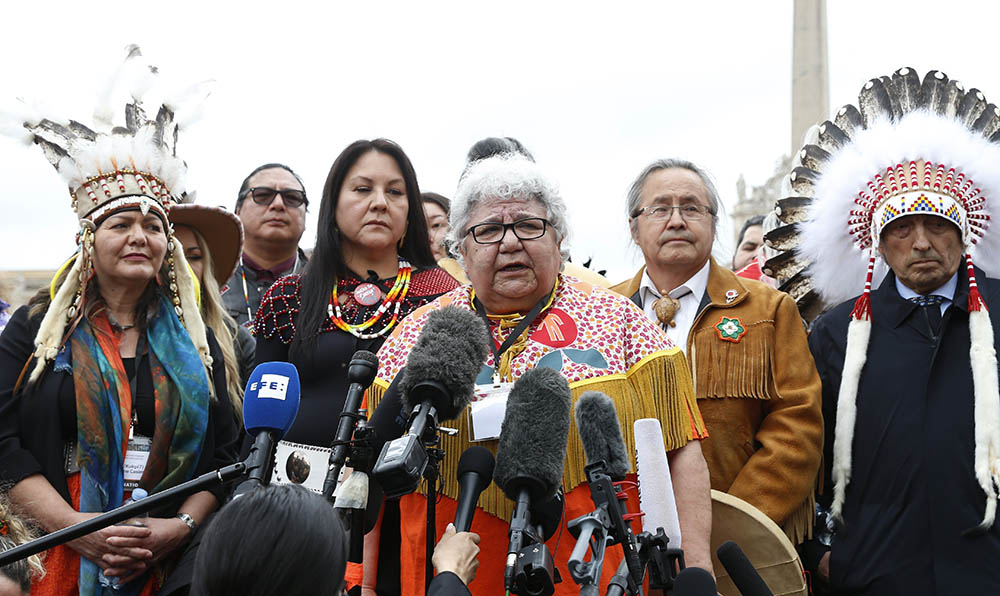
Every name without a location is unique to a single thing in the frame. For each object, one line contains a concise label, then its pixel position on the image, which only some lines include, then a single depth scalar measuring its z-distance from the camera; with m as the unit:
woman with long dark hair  4.06
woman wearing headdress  3.52
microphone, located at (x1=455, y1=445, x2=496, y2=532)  2.33
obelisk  18.25
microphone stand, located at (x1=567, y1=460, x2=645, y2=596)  2.03
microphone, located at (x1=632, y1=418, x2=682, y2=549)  2.58
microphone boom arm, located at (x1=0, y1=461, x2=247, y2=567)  2.03
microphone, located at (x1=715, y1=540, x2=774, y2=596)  2.27
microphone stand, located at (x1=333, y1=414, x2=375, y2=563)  2.37
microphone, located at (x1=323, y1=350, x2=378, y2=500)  2.33
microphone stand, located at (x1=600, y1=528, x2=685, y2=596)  2.34
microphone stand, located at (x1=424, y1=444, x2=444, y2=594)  2.41
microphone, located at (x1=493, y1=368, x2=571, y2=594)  2.08
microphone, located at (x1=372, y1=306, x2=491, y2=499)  2.14
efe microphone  2.37
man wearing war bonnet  3.58
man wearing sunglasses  5.48
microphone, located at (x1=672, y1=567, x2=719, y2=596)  2.22
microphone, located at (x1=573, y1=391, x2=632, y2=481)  2.38
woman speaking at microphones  3.08
